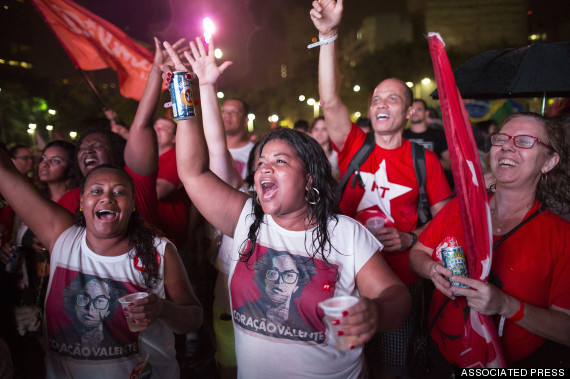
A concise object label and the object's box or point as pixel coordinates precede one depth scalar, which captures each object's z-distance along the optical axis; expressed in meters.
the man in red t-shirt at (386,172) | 2.75
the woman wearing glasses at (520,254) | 1.83
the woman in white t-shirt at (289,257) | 1.84
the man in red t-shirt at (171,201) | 4.01
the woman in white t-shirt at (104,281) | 2.07
